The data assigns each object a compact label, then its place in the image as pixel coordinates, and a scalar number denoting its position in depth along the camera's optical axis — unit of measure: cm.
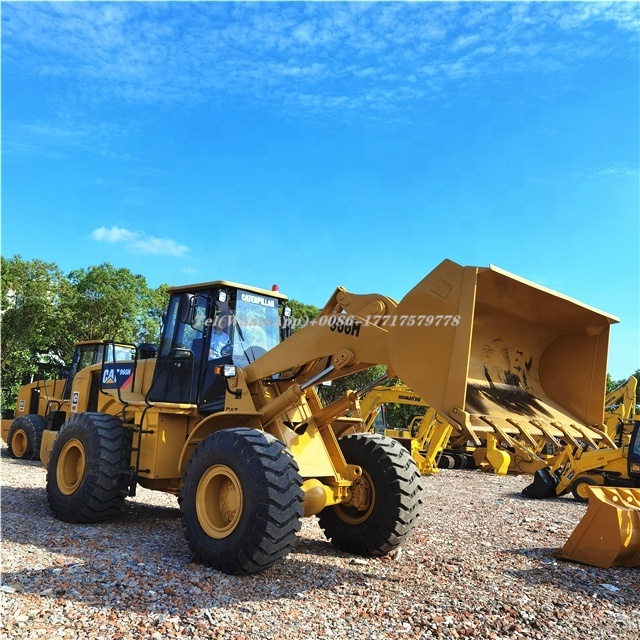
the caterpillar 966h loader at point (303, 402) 568
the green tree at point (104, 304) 2828
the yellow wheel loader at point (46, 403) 1566
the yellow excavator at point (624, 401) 2287
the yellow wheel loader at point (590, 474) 1352
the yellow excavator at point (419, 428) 1895
